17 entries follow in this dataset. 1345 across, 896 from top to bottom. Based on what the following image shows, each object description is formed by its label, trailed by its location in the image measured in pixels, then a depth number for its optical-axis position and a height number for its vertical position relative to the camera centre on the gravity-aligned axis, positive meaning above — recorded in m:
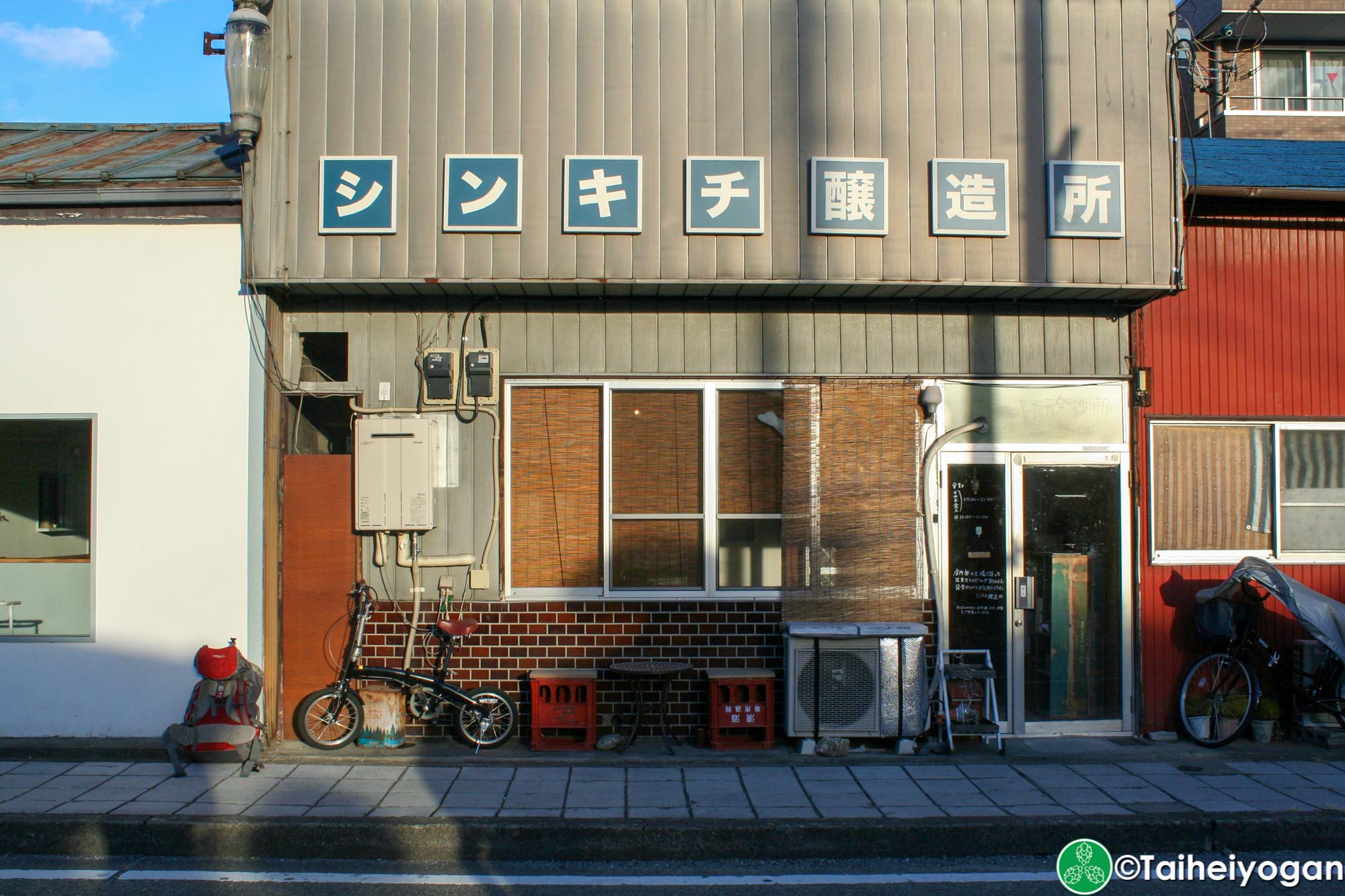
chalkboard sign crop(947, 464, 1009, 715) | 7.98 -0.67
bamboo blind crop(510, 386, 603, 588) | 7.91 -0.05
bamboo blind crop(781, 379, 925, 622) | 7.82 -0.20
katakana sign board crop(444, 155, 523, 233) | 7.38 +2.17
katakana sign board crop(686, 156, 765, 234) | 7.40 +2.13
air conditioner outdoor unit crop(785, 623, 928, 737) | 7.48 -1.58
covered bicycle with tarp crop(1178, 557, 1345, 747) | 7.57 -1.52
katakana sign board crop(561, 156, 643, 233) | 7.38 +2.15
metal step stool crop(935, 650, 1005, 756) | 7.56 -1.75
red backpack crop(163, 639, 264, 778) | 6.93 -1.67
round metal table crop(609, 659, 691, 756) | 7.29 -1.45
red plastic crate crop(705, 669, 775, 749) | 7.51 -1.77
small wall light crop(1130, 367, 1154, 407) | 7.98 +0.71
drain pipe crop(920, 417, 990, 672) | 7.88 +0.00
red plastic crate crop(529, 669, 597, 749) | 7.46 -1.72
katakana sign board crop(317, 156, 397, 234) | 7.39 +2.16
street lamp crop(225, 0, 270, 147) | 7.33 +3.14
